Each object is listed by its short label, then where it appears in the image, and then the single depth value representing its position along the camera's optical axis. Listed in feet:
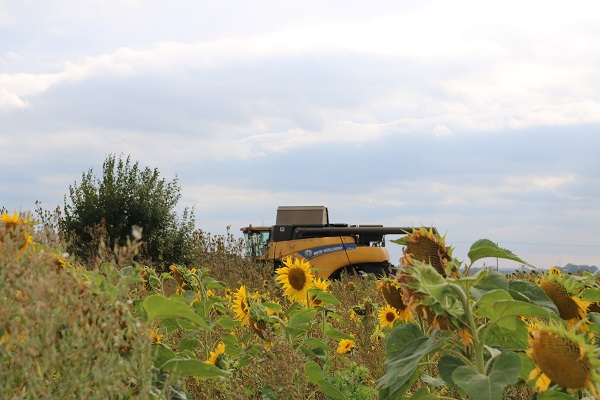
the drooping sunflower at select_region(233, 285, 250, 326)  13.02
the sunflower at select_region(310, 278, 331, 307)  14.67
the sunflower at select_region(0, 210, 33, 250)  6.98
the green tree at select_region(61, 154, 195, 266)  75.92
